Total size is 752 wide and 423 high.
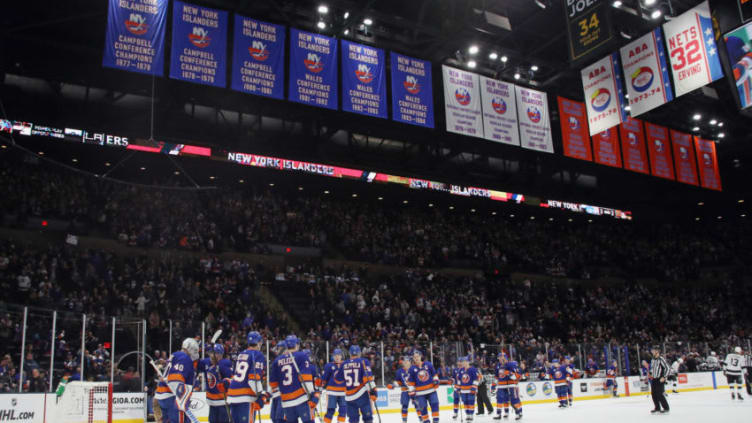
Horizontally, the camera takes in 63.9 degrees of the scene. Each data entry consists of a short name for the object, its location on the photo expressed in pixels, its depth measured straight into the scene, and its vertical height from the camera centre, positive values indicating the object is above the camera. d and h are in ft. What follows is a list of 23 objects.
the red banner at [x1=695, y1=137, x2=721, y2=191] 92.53 +25.85
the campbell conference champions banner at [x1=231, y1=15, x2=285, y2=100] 60.64 +29.56
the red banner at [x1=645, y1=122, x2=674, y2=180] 85.40 +25.93
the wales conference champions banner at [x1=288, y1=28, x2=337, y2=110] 62.64 +29.18
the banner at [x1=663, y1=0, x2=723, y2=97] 51.08 +24.11
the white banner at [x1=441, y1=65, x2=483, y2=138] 67.77 +27.20
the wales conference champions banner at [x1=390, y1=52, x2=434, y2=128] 67.05 +28.41
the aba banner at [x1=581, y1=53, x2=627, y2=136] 59.31 +23.87
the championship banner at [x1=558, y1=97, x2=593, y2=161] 74.38 +25.93
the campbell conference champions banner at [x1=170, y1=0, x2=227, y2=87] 57.57 +29.69
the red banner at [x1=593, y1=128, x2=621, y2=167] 77.61 +24.32
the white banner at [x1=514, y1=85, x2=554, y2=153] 73.36 +26.88
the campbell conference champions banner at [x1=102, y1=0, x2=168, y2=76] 53.98 +28.88
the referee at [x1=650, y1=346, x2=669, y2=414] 51.21 -3.54
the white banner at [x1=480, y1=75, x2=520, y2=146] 70.49 +26.97
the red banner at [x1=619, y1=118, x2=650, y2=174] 81.92 +25.58
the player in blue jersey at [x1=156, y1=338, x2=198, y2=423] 30.78 -1.27
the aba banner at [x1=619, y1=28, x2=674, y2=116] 54.70 +23.98
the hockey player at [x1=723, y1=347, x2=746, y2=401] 62.28 -3.54
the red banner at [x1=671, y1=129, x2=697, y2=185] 88.91 +25.84
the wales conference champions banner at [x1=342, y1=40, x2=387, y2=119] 64.59 +28.85
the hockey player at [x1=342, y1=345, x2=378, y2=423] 35.60 -2.30
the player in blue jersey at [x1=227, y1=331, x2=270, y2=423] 29.68 -1.50
